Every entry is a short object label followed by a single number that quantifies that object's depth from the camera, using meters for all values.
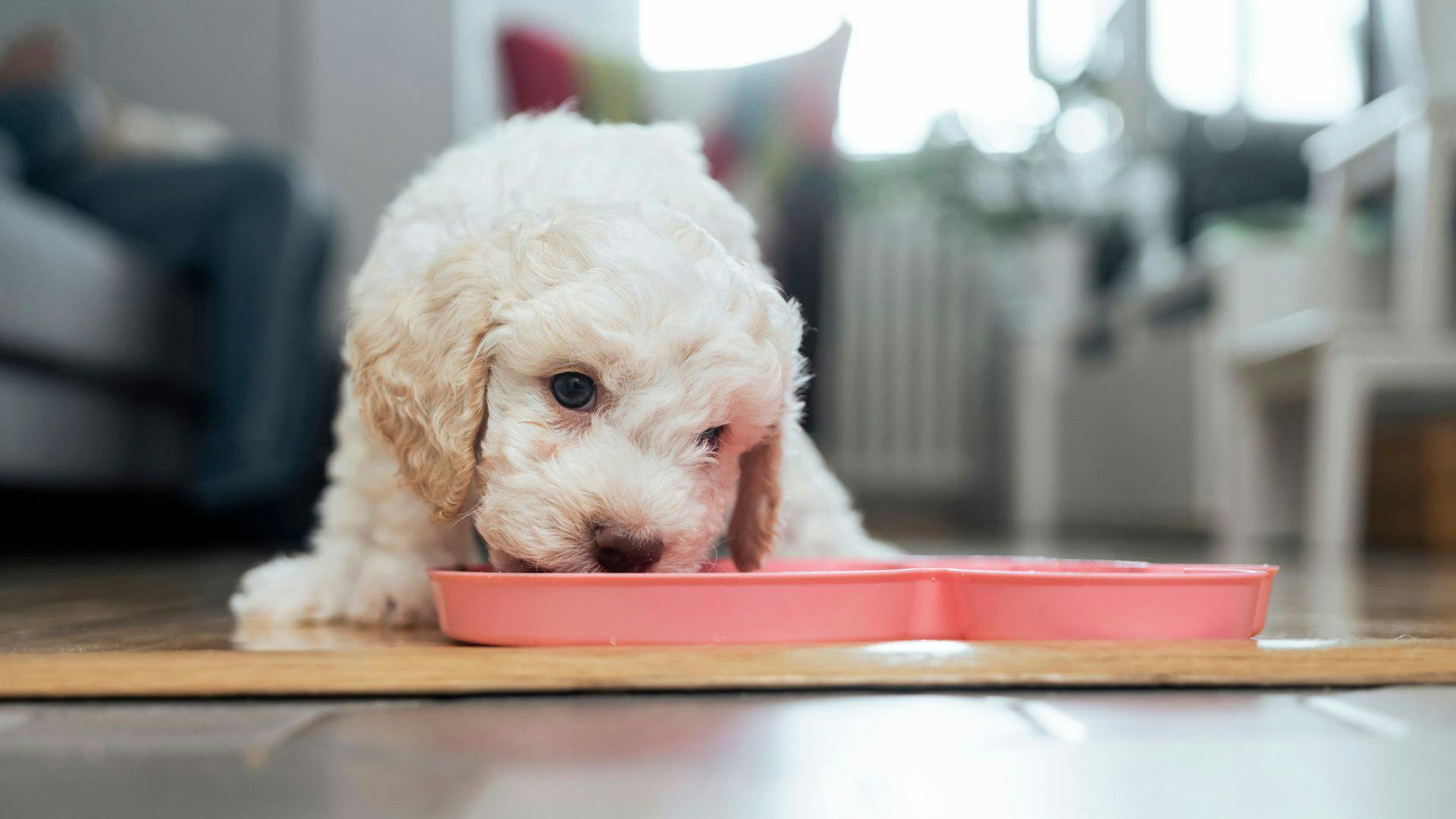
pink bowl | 1.14
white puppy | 1.32
